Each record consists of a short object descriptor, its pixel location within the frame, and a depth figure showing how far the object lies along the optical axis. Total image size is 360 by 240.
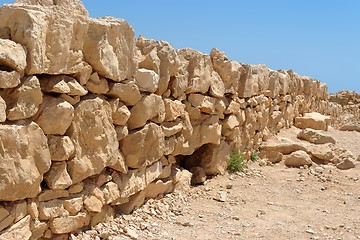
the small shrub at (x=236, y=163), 6.59
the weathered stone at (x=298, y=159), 7.11
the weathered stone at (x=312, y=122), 10.49
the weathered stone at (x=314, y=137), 8.41
